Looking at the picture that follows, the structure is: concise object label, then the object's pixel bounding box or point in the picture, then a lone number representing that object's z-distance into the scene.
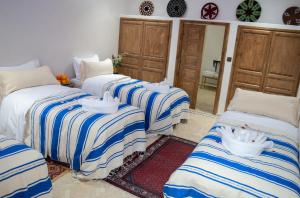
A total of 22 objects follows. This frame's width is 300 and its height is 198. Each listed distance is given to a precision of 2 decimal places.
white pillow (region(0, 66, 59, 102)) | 3.39
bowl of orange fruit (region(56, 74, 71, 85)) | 4.50
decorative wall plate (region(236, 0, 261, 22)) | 4.55
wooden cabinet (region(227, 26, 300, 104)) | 4.46
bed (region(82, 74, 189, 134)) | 3.90
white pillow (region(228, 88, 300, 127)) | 3.37
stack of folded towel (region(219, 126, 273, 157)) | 2.30
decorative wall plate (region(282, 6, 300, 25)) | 4.29
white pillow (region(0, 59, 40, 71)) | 3.72
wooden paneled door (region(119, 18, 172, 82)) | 5.56
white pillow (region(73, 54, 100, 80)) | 4.85
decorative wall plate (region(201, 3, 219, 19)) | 4.91
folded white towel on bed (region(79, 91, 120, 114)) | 3.02
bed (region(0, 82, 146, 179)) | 2.69
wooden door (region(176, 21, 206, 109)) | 5.18
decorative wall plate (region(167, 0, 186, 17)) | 5.22
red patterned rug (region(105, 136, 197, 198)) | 2.68
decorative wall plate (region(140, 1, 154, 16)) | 5.62
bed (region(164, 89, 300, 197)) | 1.88
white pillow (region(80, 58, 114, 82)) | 4.74
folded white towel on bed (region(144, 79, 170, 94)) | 4.17
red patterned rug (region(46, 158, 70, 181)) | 2.79
